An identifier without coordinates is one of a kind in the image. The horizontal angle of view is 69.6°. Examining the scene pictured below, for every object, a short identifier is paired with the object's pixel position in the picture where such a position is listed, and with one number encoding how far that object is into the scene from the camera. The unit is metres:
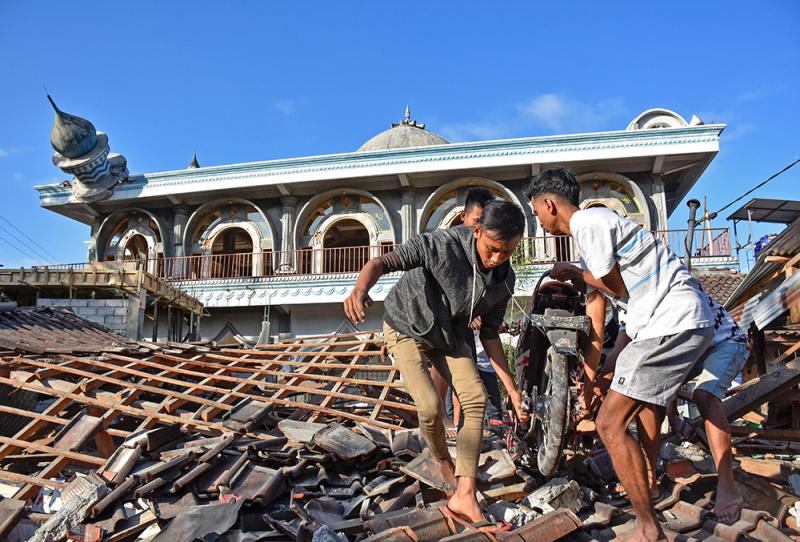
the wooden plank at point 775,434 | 3.90
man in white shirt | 2.44
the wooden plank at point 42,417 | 4.26
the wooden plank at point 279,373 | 5.22
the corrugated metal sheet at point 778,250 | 5.63
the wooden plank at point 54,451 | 3.75
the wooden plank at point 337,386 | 4.72
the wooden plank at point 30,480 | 3.49
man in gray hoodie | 2.81
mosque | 15.12
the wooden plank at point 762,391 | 3.72
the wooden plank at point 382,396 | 4.63
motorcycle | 2.71
